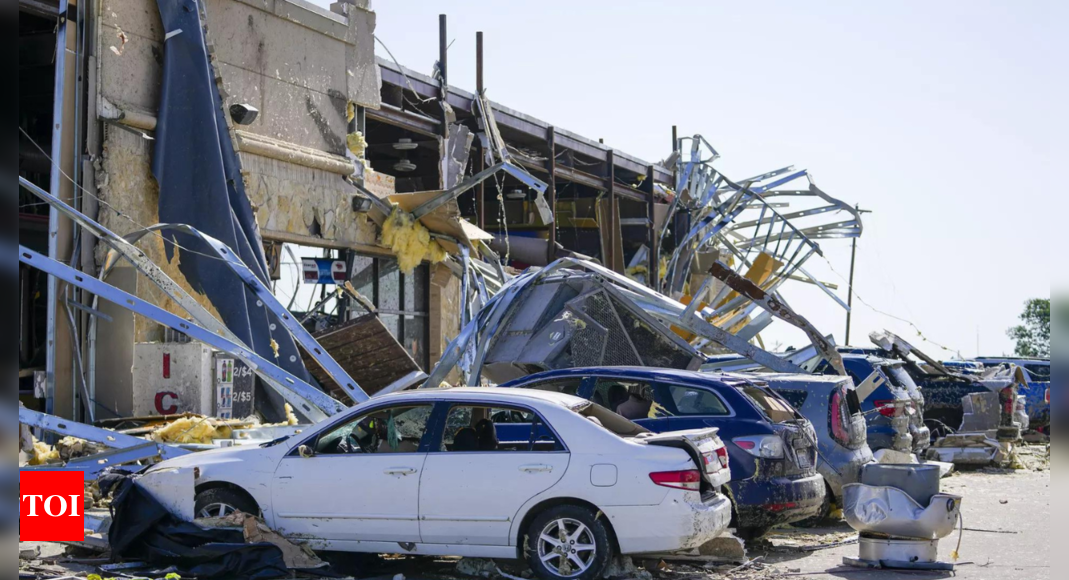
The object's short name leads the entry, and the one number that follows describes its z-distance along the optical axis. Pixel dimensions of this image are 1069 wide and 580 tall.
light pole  48.16
